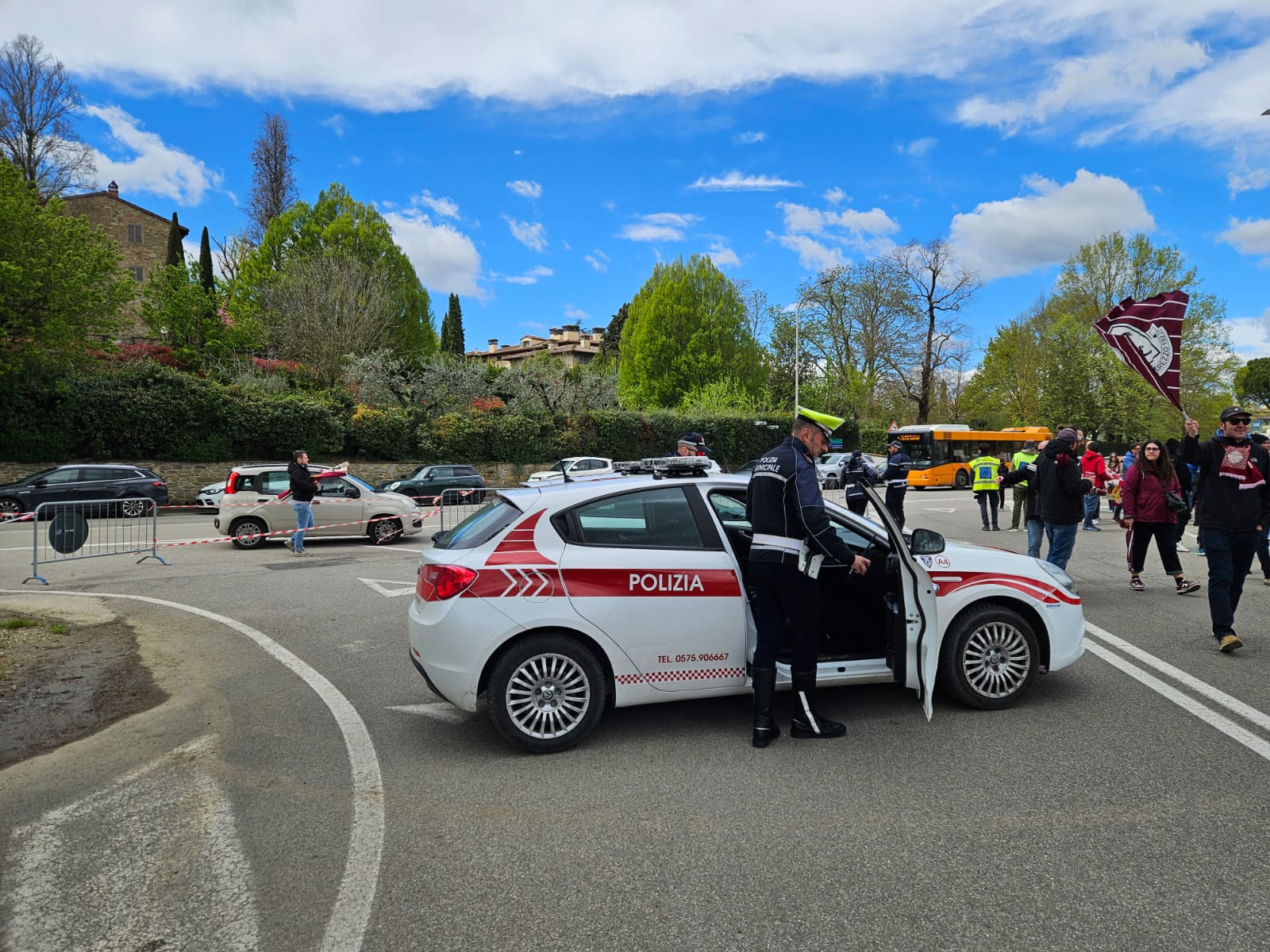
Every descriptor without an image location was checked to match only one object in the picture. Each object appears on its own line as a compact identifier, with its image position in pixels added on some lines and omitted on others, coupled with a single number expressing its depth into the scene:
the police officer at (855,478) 9.57
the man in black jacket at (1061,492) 8.29
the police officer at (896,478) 12.74
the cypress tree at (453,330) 70.81
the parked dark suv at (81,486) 19.80
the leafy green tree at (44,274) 23.42
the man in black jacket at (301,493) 13.56
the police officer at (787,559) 4.51
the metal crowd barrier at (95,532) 11.22
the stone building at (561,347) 115.31
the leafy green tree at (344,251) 47.41
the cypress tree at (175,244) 53.90
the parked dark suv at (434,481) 24.66
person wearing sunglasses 6.43
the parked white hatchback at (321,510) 14.49
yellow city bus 37.47
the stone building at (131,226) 55.25
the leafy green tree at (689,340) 52.88
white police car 4.50
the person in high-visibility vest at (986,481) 17.12
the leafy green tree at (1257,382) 87.69
